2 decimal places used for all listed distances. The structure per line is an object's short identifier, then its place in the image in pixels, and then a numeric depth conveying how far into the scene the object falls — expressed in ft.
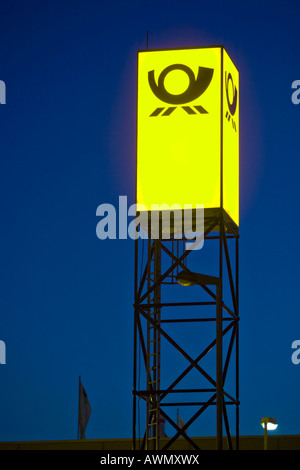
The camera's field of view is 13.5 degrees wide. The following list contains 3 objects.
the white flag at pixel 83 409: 169.17
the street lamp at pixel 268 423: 121.39
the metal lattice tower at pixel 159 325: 103.65
